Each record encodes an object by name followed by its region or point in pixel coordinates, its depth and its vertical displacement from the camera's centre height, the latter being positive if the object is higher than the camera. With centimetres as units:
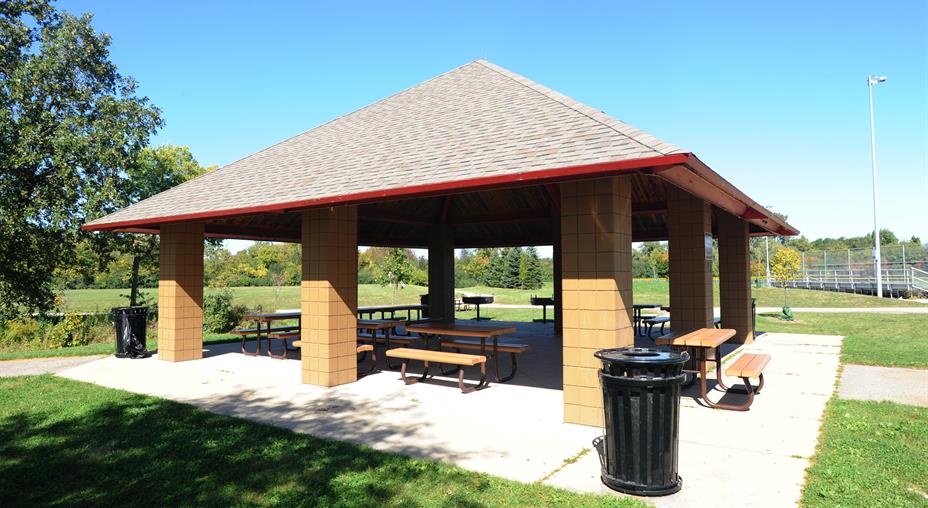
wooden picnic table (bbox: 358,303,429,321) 1710 -109
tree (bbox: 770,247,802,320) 2497 +35
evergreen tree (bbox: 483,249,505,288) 5831 +36
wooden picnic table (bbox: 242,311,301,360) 1178 -93
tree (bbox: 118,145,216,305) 1988 +417
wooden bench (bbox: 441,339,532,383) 830 -118
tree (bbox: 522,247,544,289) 5706 -2
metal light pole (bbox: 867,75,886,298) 3123 +272
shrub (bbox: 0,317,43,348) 1617 -170
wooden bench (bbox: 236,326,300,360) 1175 -125
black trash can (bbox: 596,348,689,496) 400 -115
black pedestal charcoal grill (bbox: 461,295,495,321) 2053 -97
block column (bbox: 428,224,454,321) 1777 +20
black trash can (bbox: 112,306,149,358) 1207 -122
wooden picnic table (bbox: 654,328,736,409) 678 -92
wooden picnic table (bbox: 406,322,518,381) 810 -92
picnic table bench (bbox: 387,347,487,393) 747 -122
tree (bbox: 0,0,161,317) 1659 +438
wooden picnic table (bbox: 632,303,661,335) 1526 -134
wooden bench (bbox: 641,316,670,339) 1311 -121
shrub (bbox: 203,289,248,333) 1875 -132
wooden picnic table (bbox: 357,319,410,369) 1009 -99
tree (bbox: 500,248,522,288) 5731 +55
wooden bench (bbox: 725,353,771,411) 621 -119
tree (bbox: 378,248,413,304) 2970 +44
